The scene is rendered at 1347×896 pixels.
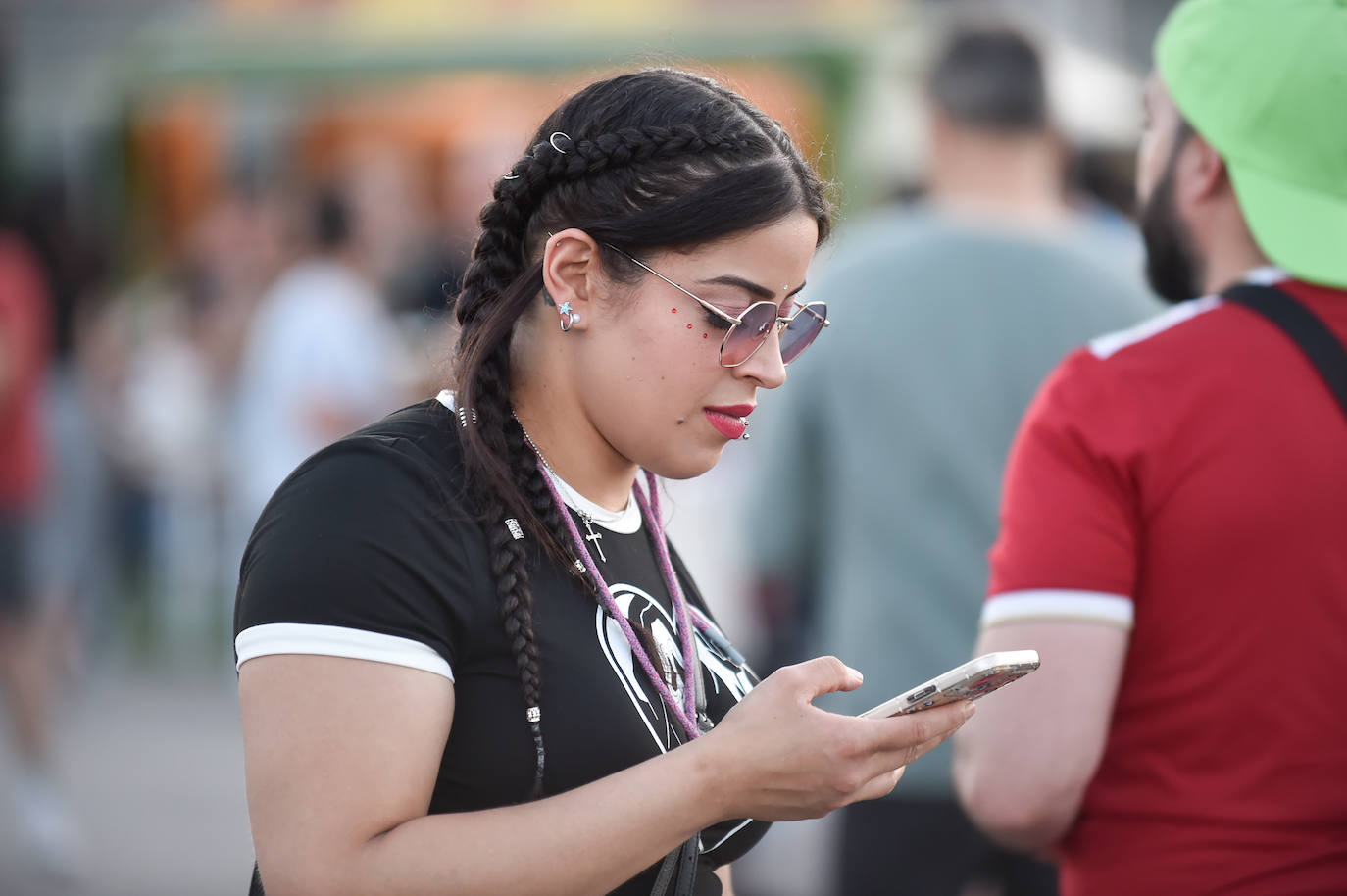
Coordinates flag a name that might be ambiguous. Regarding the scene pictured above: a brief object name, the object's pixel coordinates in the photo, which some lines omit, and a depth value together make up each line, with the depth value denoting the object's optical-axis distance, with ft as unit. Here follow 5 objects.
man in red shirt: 11.87
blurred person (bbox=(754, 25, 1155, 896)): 19.54
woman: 9.53
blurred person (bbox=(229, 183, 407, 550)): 36.42
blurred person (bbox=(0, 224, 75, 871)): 34.30
